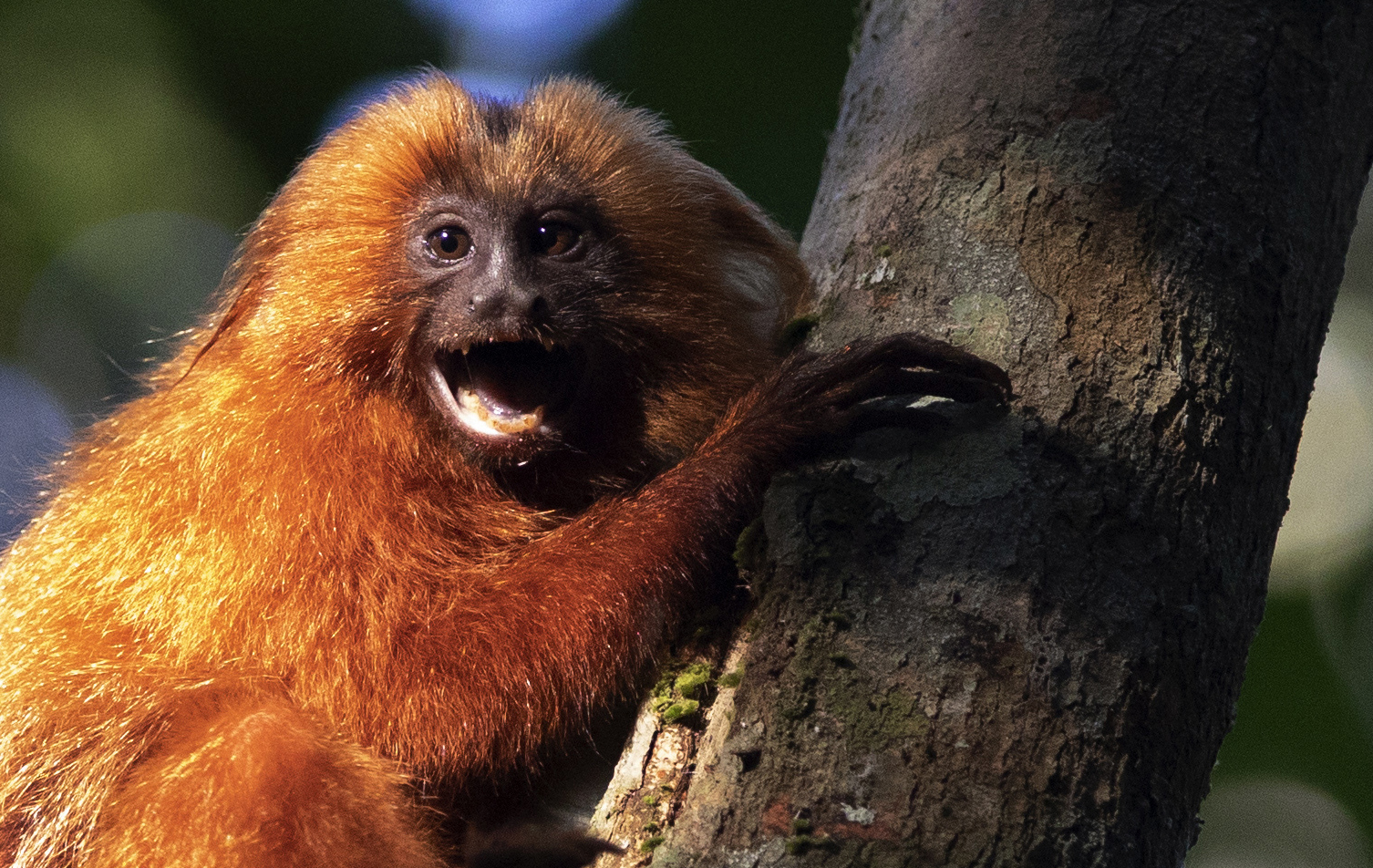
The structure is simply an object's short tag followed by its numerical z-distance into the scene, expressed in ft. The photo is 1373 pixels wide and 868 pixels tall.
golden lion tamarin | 18.74
